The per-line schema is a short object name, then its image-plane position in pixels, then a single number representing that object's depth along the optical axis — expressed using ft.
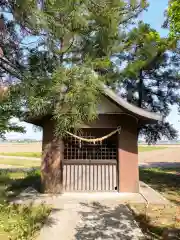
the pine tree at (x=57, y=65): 16.98
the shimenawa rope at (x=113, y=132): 30.55
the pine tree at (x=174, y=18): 25.90
